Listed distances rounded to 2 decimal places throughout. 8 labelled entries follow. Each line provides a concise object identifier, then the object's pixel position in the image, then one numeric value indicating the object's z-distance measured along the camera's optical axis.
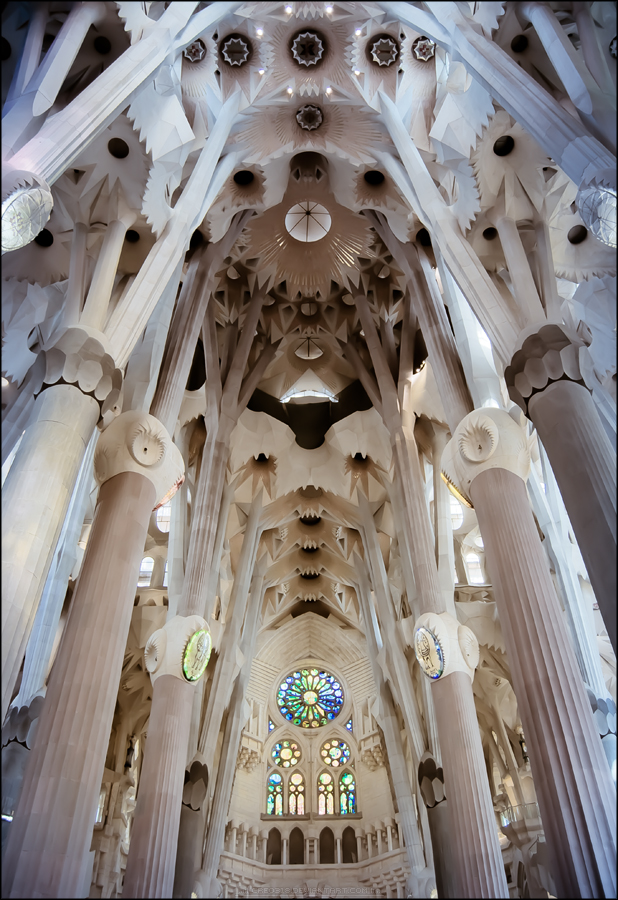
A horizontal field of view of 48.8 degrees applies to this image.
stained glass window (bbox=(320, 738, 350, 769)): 21.25
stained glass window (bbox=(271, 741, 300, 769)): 21.33
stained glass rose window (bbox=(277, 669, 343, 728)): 22.17
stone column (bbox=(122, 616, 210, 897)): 8.43
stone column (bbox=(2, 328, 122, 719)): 5.39
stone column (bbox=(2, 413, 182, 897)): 5.50
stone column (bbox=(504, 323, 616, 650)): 5.81
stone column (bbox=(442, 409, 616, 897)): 5.68
